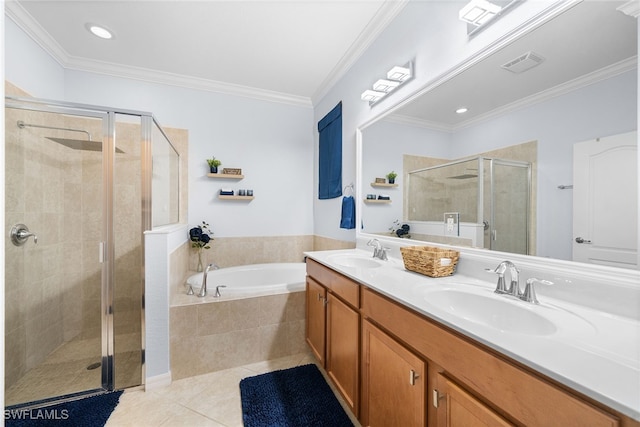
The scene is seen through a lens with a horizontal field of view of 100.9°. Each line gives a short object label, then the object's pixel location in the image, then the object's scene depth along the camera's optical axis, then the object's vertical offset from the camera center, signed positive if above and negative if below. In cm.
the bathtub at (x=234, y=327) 186 -87
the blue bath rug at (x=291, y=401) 148 -117
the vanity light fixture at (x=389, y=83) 169 +89
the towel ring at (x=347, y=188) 242 +22
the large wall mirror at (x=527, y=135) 85 +33
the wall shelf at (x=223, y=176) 286 +39
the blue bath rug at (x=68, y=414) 146 -118
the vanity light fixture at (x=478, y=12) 115 +90
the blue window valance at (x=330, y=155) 261 +60
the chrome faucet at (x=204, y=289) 200 -60
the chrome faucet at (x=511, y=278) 101 -26
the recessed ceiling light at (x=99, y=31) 204 +142
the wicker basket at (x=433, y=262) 130 -25
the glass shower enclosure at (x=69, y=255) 168 -32
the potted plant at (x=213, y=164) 285 +51
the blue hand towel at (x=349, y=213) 232 -1
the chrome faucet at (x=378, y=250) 188 -28
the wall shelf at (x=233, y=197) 292 +16
